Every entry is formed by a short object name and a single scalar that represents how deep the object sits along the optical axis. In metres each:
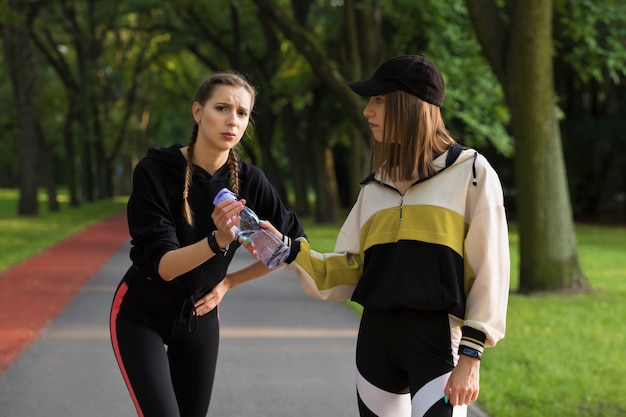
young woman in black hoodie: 6.50
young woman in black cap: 5.76
